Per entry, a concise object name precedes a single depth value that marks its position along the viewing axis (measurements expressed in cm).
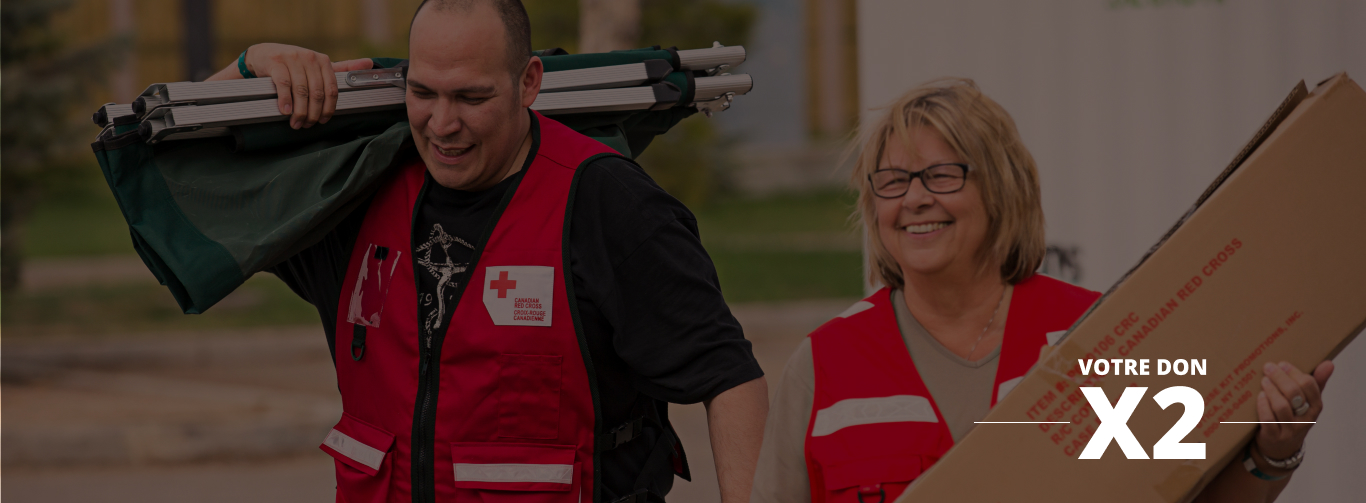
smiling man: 683
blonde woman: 656
